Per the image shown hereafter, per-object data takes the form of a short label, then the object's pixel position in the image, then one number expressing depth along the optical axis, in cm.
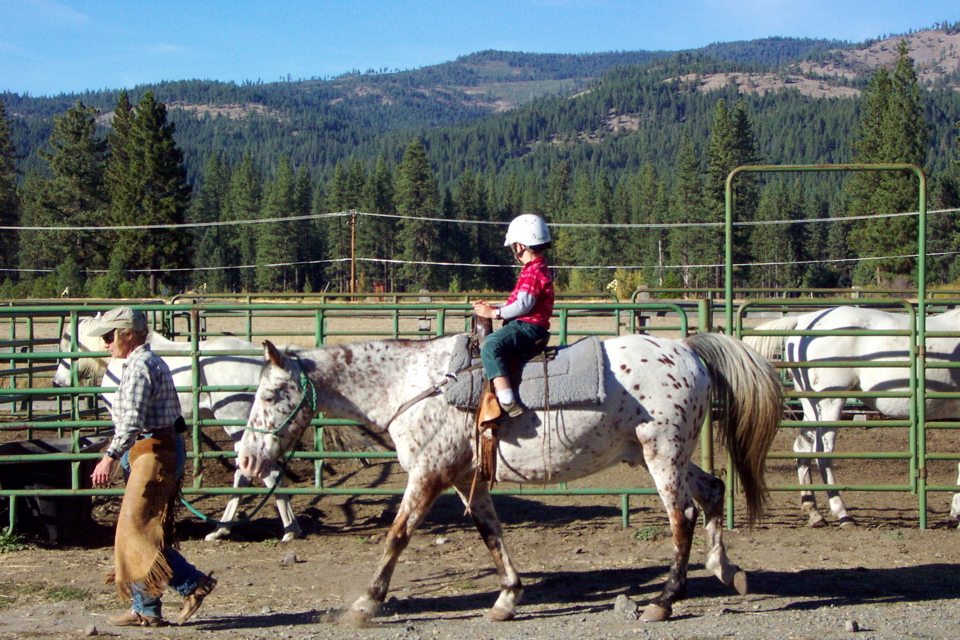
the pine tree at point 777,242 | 6881
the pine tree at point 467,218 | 8144
